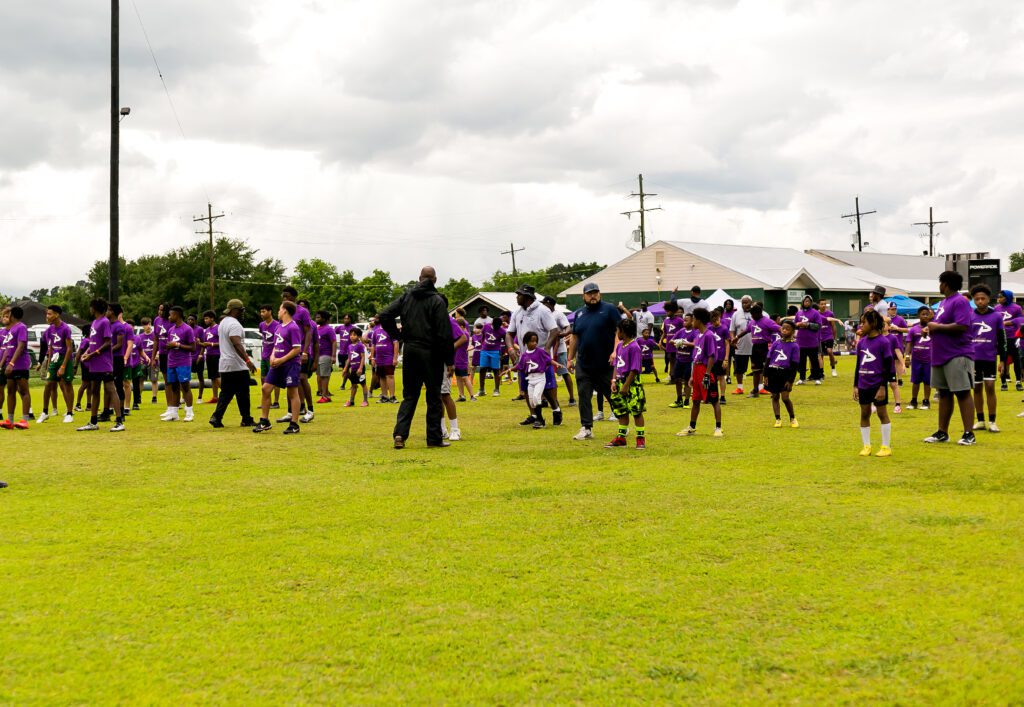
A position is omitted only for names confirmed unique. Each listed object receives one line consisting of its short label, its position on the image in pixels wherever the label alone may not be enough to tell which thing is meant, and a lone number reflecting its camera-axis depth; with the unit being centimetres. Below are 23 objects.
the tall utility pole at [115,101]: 2141
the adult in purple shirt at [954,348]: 1051
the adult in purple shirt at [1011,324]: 1780
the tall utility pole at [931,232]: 9312
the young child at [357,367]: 1894
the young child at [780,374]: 1301
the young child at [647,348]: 2085
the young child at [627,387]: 1102
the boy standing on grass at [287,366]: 1333
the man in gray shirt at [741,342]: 2002
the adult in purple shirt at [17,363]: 1391
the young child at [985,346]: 1221
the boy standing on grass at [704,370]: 1202
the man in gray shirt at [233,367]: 1376
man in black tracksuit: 1128
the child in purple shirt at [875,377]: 1012
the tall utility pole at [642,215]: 6281
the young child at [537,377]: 1334
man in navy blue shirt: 1205
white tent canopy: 3359
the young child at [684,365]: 1556
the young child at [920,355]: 1458
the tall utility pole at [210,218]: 6894
